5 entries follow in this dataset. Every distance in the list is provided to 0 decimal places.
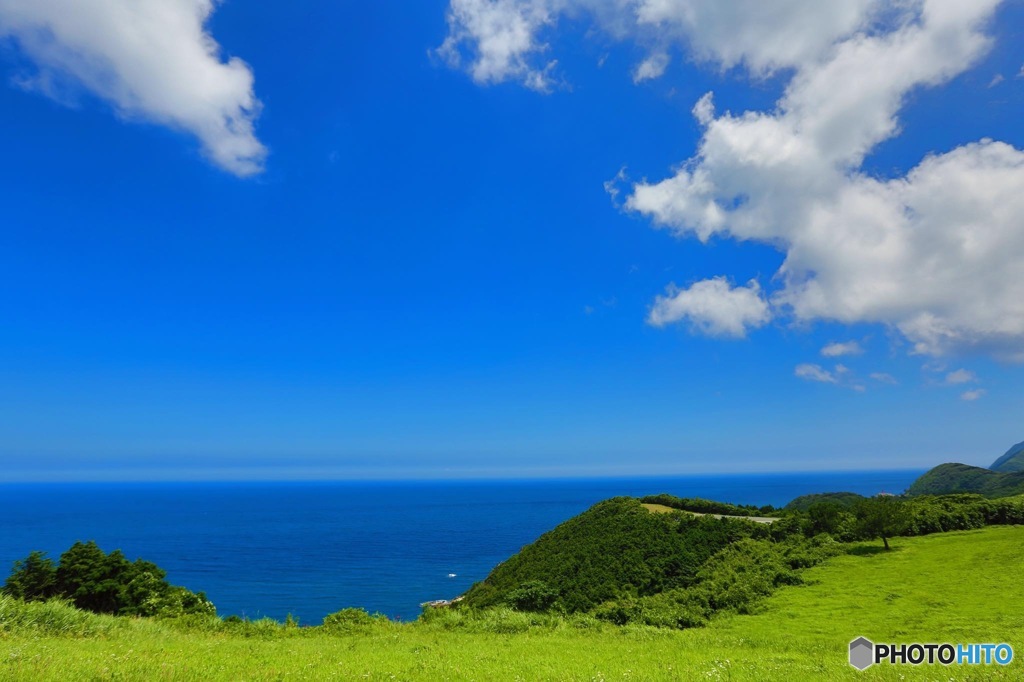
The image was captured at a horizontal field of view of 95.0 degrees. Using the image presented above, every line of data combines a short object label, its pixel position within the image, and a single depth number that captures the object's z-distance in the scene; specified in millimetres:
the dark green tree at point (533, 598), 38188
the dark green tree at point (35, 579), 33938
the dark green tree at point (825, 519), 42062
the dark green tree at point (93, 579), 34688
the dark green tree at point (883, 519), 37250
